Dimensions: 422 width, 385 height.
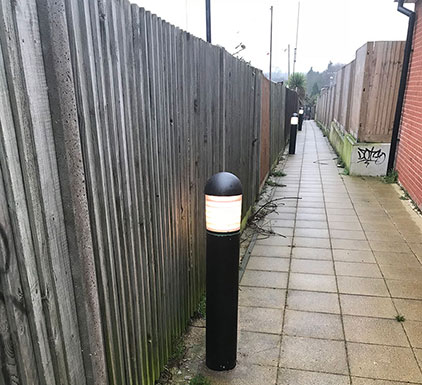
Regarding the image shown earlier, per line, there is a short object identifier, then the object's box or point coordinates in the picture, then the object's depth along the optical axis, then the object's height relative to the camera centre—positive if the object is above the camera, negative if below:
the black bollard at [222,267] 2.32 -1.11
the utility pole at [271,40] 24.76 +3.50
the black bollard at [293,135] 12.91 -1.50
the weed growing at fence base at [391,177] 8.33 -1.92
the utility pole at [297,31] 38.81 +6.55
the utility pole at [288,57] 44.29 +4.22
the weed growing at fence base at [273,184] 8.41 -2.04
